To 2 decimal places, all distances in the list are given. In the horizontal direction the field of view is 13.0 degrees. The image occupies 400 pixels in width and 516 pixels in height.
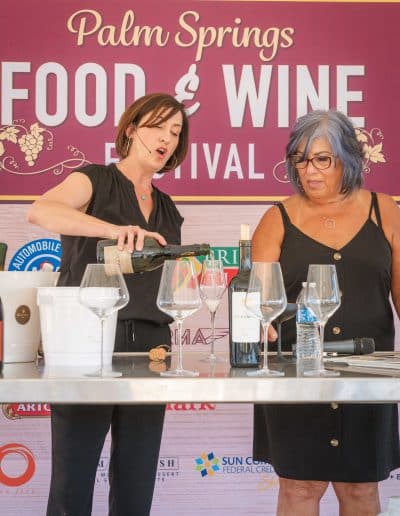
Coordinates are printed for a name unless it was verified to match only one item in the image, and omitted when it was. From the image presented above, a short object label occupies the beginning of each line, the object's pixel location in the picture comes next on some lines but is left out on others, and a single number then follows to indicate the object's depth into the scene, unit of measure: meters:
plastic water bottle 3.51
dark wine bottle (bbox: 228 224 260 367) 3.50
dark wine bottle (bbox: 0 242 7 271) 3.74
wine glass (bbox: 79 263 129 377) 3.37
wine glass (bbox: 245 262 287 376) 3.40
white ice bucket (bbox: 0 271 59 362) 3.58
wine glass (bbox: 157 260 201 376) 3.41
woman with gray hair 3.86
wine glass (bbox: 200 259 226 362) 3.66
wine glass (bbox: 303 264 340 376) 3.45
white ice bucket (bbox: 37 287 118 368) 3.46
